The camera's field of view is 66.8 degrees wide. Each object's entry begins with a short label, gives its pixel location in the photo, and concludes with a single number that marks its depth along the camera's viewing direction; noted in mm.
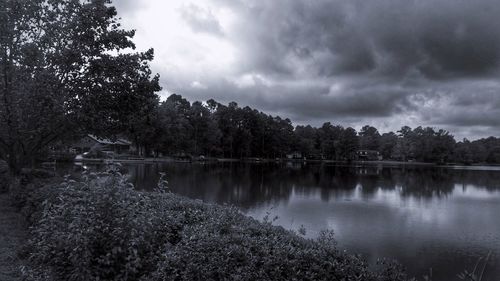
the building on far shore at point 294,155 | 161125
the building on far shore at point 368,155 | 173750
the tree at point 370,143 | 181750
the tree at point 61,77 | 15258
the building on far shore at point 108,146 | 77969
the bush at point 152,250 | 5008
